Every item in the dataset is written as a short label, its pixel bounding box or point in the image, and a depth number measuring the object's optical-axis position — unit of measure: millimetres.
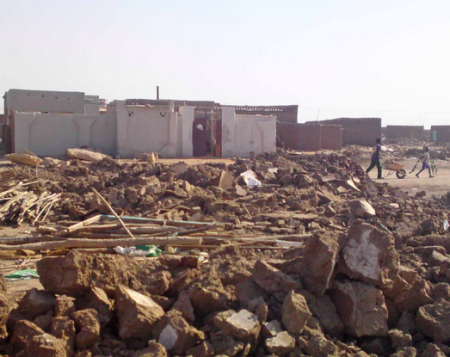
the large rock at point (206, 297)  4527
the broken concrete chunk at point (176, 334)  4117
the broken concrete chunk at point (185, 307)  4359
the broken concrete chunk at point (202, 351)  4066
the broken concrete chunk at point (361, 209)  9695
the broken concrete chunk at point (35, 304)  4363
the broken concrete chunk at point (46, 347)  3799
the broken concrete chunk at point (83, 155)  19823
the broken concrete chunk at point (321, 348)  4211
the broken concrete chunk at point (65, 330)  4012
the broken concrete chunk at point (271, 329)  4299
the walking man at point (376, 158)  19047
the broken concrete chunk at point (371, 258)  4859
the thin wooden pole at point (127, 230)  7184
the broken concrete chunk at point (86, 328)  4082
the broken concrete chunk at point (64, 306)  4242
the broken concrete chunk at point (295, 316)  4352
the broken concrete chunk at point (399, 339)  4523
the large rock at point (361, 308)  4621
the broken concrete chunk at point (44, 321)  4188
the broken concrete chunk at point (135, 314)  4230
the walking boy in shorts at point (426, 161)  20453
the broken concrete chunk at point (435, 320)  4547
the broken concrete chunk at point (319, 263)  4793
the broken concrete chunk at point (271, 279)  4785
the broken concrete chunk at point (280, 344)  4180
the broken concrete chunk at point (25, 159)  18125
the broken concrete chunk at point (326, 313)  4602
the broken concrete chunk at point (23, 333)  4047
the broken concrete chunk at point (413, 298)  4952
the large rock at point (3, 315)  4191
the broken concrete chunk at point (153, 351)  3906
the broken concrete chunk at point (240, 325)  4188
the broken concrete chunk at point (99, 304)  4344
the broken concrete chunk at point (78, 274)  4523
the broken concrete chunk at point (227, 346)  4094
